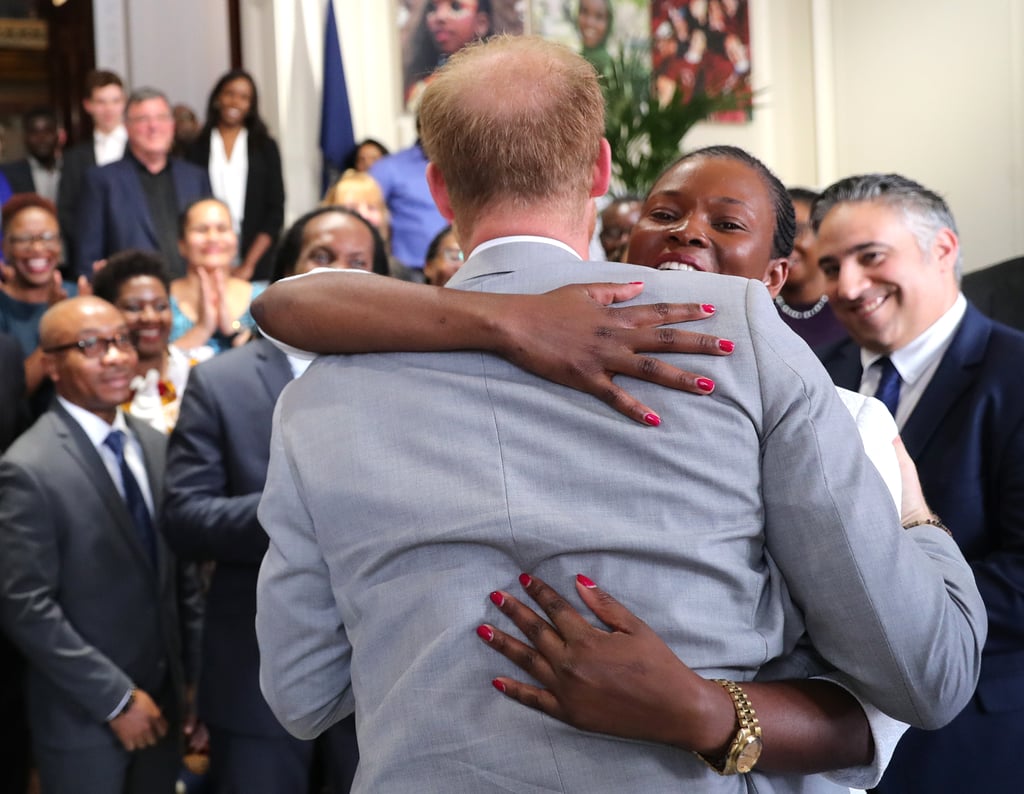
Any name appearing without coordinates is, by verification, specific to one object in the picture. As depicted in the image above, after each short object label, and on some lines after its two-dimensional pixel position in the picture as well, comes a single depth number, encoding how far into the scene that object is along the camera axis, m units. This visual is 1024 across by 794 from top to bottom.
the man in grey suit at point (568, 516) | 1.27
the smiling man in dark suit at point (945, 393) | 2.16
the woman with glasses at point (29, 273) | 4.67
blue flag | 7.36
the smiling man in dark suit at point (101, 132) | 6.41
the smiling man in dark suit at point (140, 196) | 5.84
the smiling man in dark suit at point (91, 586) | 3.10
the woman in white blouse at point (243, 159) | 6.55
